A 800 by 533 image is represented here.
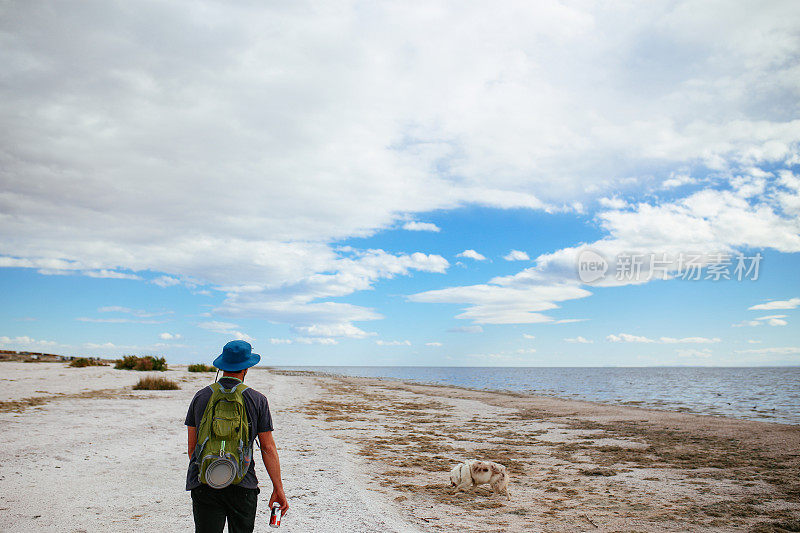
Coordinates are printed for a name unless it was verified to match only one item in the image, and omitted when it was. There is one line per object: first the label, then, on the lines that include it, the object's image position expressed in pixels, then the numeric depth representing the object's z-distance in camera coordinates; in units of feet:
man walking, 12.17
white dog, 26.76
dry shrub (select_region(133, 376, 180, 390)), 74.65
